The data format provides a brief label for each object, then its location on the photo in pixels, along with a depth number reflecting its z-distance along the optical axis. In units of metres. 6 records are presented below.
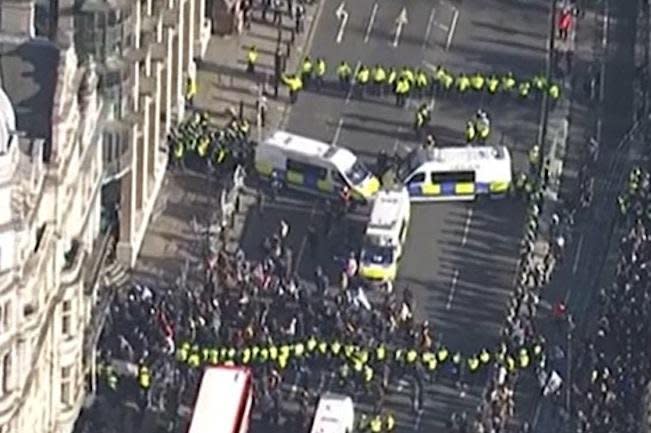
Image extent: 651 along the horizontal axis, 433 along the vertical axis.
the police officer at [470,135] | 198.88
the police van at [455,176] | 193.50
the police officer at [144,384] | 173.62
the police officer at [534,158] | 196.00
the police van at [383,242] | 185.62
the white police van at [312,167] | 192.62
